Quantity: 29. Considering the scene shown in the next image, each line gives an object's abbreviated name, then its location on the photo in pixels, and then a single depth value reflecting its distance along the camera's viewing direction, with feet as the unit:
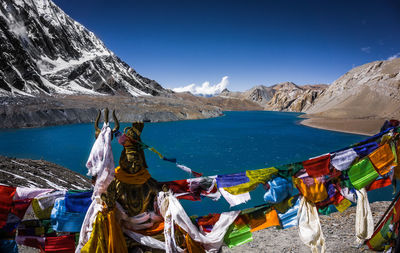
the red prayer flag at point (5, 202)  8.47
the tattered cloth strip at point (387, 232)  11.55
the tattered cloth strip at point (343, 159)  10.75
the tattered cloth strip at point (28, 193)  8.70
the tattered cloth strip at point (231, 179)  10.33
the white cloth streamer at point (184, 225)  9.27
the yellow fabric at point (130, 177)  9.50
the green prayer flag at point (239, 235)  10.27
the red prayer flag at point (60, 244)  9.18
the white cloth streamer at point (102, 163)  8.84
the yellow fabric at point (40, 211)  8.75
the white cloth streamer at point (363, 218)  10.91
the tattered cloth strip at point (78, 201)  9.05
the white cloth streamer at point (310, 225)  10.36
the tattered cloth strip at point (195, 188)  10.10
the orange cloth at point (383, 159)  10.73
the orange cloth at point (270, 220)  10.47
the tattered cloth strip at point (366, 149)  10.99
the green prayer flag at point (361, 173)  10.74
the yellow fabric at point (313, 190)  10.43
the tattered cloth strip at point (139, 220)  9.39
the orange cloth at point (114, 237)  8.62
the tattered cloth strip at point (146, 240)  9.45
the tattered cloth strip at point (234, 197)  10.16
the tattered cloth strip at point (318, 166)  10.54
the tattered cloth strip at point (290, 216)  10.56
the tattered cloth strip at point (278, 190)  10.33
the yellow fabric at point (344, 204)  10.89
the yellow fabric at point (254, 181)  10.28
